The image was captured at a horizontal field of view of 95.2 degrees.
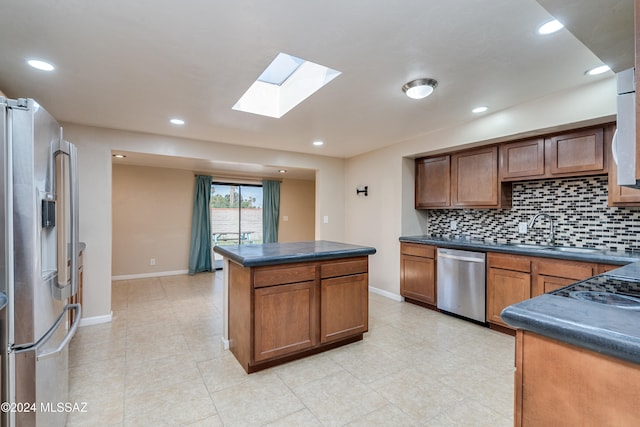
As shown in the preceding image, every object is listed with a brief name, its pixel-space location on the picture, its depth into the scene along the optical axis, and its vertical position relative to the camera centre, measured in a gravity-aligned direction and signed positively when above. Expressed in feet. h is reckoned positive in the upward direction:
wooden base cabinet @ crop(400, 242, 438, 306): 12.14 -2.64
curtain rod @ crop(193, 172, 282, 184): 20.22 +2.44
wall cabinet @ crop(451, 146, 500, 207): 11.04 +1.37
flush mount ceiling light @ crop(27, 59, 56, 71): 6.41 +3.33
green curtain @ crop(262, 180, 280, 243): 22.16 +0.27
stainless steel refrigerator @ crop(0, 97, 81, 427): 3.84 -0.69
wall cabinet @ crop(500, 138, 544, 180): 9.78 +1.84
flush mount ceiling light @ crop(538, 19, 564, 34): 5.11 +3.31
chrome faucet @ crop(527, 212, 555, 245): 10.26 -0.38
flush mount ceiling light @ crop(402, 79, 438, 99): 7.37 +3.19
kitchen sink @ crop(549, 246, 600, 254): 8.52 -1.17
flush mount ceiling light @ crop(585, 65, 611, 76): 6.80 +3.38
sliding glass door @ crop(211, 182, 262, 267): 20.76 -0.10
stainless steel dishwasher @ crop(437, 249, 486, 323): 10.47 -2.67
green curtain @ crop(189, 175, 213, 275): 19.31 -0.97
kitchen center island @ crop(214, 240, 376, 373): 7.45 -2.44
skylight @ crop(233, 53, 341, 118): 8.04 +3.89
